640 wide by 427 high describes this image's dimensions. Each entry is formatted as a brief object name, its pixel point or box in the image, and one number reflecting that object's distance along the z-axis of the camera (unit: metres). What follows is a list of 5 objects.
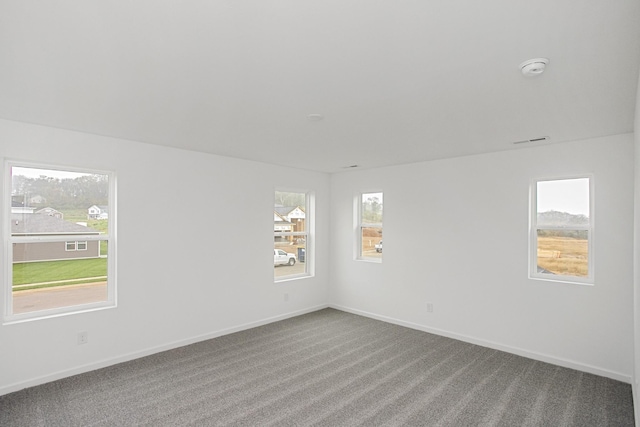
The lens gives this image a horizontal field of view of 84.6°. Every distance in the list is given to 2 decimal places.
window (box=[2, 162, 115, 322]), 3.29
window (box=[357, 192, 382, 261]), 5.77
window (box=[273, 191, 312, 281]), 5.66
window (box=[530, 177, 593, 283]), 3.80
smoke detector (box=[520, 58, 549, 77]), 1.92
